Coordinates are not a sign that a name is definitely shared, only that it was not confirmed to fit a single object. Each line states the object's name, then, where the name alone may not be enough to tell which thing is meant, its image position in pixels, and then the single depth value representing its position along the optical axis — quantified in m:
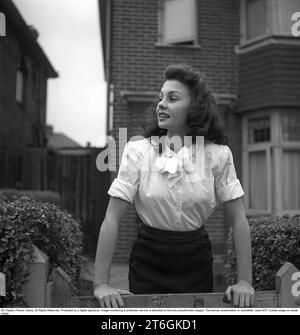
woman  1.47
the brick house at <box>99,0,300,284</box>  5.75
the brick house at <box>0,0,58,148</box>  5.87
